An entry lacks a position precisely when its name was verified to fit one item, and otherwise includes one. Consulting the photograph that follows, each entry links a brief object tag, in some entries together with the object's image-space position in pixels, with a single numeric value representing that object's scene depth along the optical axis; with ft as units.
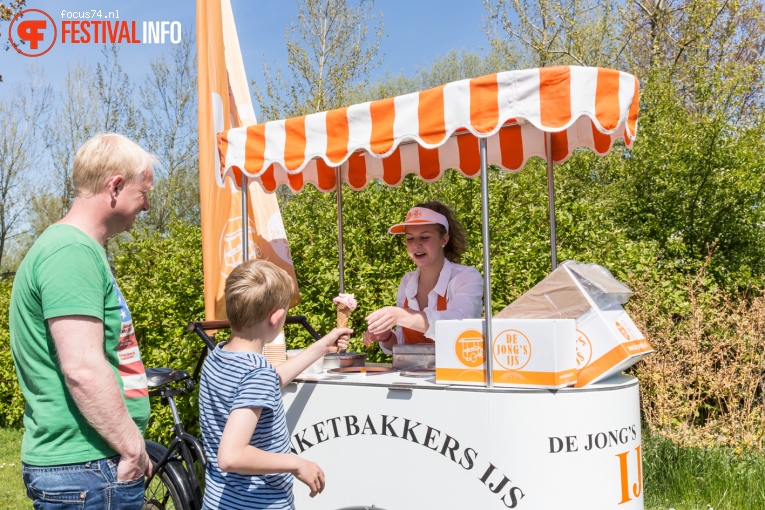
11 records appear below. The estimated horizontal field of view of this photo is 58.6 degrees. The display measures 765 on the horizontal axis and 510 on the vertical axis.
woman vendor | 10.70
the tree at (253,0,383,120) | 53.36
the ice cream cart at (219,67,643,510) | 7.93
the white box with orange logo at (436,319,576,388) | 7.91
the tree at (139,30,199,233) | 72.59
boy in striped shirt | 6.13
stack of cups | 10.85
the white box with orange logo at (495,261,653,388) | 8.38
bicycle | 10.94
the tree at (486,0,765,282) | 23.02
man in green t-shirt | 5.50
